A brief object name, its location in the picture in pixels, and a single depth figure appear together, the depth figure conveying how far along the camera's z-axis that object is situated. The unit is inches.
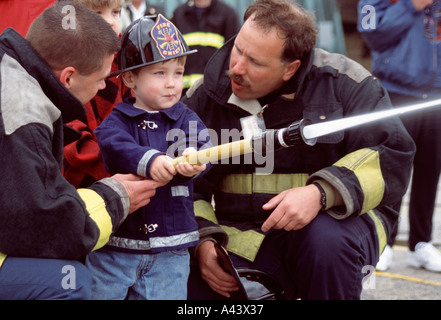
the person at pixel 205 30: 157.5
